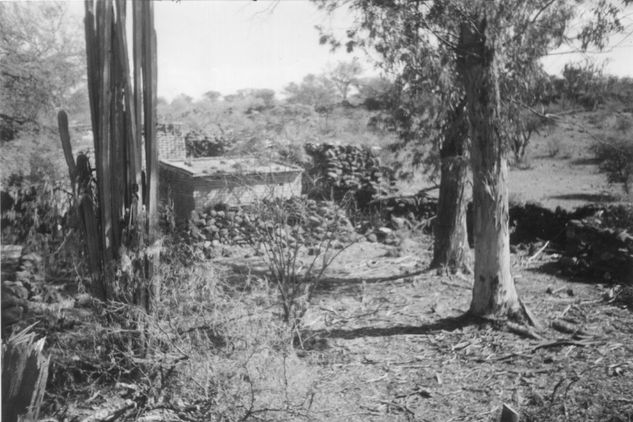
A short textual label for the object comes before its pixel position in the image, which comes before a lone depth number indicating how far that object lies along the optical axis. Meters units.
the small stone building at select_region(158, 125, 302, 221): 12.62
